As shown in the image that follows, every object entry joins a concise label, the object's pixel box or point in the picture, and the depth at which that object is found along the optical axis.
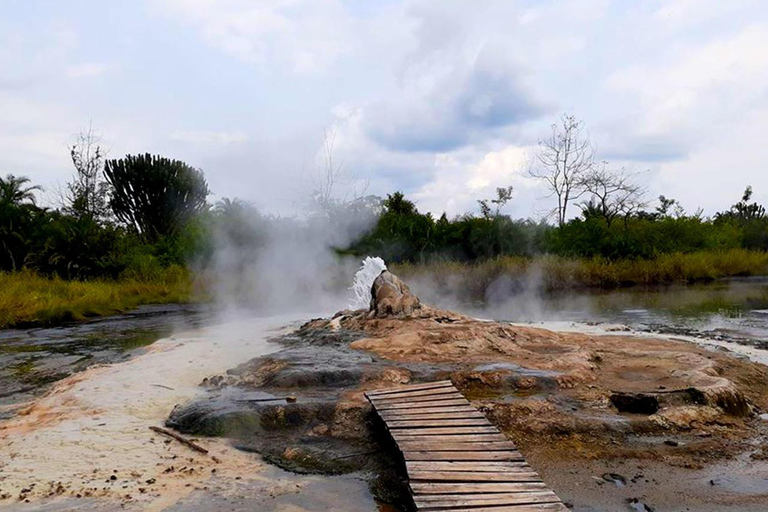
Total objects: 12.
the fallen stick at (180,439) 5.23
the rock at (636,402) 5.96
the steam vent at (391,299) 10.28
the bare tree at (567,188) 34.66
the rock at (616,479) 4.54
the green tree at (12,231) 22.61
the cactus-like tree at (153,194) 29.73
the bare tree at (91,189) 31.28
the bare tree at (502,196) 36.81
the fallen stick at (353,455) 5.16
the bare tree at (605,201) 32.72
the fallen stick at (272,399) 6.24
